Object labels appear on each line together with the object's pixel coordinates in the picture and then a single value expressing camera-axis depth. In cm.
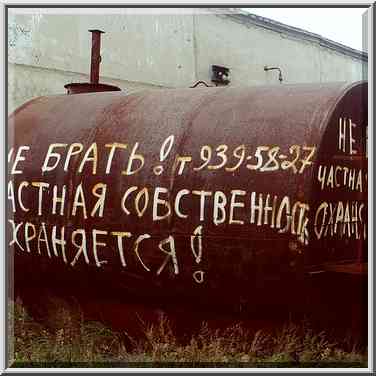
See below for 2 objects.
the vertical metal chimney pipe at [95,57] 667
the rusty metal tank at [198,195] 400
